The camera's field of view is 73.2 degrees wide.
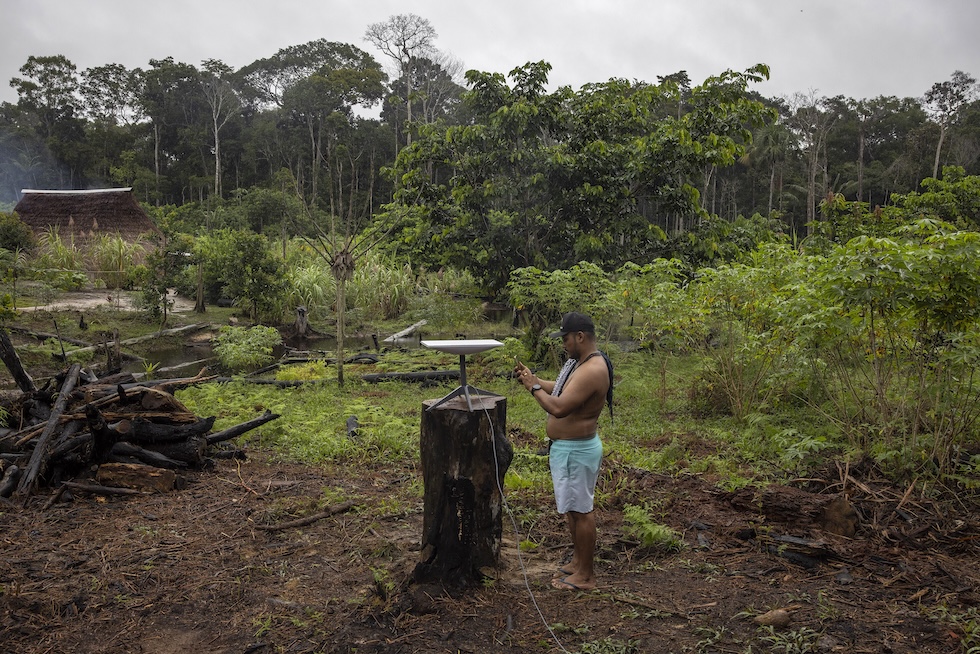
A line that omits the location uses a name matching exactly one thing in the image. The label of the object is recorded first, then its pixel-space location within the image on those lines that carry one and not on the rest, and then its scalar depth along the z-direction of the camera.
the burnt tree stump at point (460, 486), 3.44
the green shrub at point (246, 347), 11.98
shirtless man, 3.49
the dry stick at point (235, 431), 6.13
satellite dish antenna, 3.29
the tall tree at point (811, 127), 38.85
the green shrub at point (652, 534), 4.14
